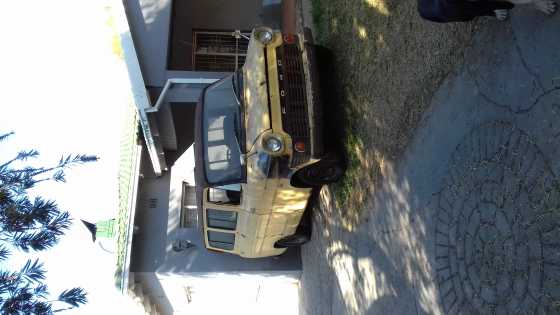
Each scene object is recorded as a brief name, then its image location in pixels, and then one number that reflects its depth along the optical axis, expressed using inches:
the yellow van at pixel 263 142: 297.4
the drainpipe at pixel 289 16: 456.4
